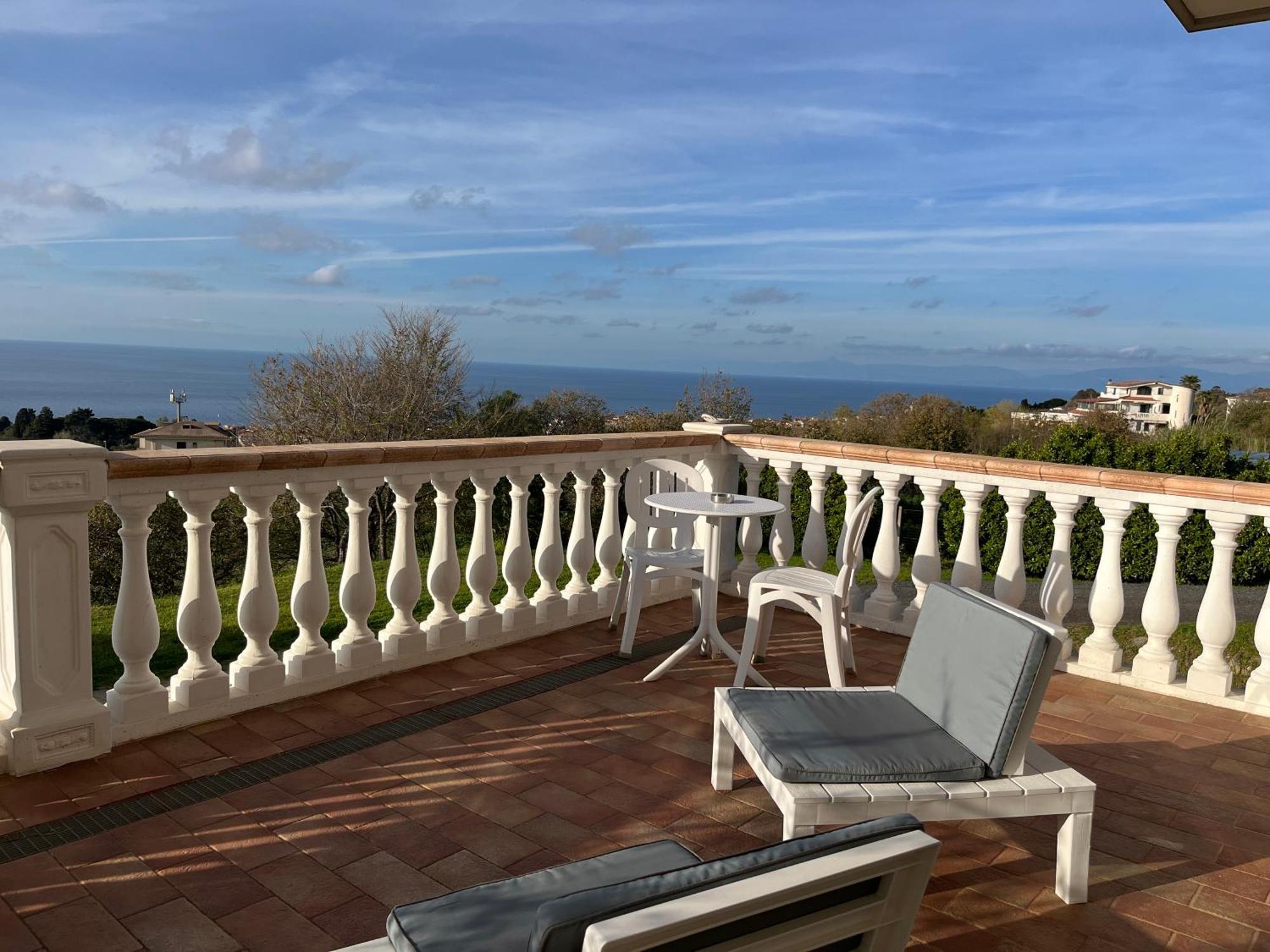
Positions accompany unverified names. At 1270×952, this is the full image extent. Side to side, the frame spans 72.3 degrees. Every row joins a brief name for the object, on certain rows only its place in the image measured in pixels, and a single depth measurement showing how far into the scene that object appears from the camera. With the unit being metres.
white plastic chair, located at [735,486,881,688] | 3.80
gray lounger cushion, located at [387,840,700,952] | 1.45
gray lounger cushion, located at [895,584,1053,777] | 2.42
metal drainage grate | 2.58
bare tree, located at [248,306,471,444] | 17.62
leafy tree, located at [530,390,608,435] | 21.14
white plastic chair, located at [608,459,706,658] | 4.48
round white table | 4.13
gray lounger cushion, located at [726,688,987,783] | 2.38
